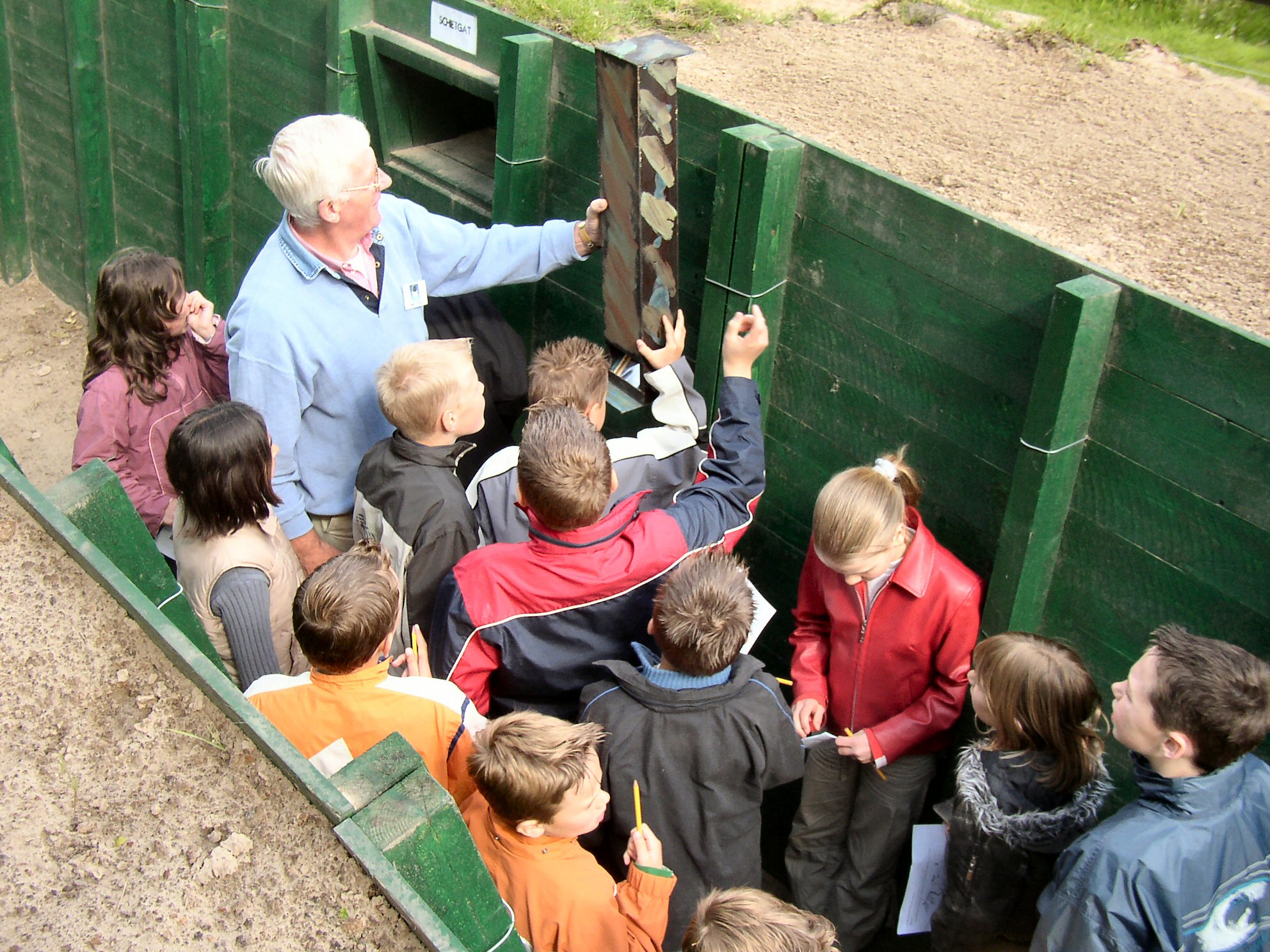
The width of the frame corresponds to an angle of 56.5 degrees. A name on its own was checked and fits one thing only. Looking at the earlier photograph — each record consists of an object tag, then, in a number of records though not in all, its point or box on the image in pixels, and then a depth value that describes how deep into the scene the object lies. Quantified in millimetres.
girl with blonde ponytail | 2918
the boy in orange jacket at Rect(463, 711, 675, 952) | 2361
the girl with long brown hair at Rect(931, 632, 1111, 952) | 2605
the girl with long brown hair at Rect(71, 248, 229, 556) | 3664
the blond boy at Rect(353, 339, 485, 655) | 3039
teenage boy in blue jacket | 2244
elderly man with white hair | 3283
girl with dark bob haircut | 2949
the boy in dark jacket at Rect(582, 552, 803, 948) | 2594
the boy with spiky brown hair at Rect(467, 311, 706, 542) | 3213
